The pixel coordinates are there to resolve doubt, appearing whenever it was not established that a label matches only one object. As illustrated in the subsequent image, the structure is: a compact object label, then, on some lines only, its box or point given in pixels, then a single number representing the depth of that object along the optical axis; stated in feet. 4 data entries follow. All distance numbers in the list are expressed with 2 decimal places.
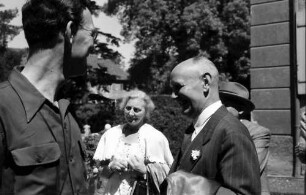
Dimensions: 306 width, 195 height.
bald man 8.87
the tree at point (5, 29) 81.92
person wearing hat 15.99
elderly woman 17.02
